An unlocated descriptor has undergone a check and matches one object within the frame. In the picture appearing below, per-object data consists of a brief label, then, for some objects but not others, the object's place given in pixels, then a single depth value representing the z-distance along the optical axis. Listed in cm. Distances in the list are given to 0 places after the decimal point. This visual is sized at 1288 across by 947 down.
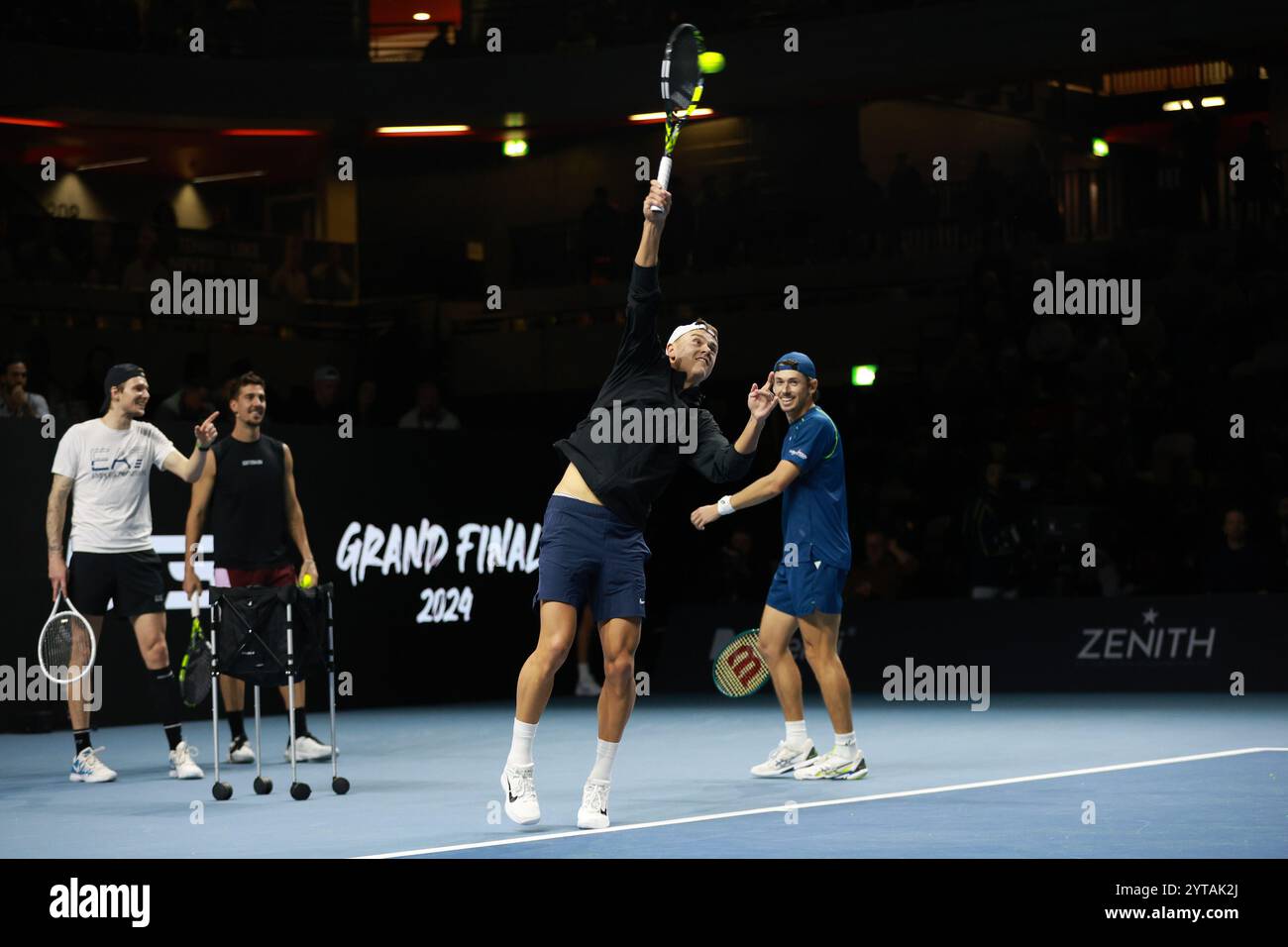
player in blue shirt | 934
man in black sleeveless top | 1083
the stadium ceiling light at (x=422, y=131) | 2583
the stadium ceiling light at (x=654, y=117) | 2570
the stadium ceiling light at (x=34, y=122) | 2611
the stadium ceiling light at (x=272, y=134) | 2751
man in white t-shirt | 1013
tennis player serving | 744
